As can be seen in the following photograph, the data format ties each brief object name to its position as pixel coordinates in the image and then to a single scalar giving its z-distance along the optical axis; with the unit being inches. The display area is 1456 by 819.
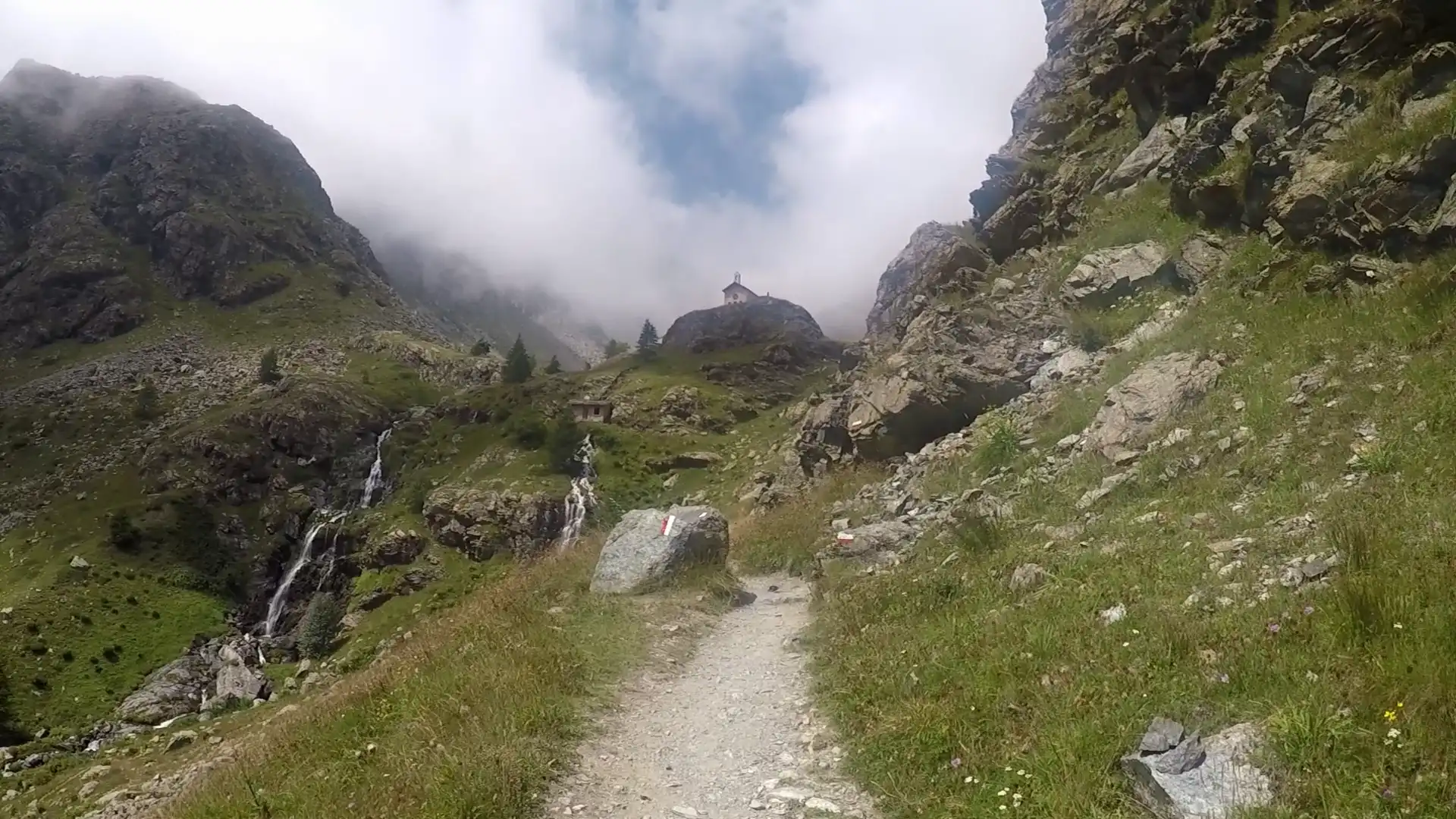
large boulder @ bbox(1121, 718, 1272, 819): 209.8
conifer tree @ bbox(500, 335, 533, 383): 5920.3
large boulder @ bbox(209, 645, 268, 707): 2049.7
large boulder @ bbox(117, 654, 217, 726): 2384.4
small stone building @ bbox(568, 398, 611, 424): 5118.1
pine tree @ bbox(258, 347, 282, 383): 6259.8
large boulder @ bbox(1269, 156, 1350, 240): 665.6
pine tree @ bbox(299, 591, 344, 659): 2864.2
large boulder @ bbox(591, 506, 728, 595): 652.1
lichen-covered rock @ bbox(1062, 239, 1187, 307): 856.9
